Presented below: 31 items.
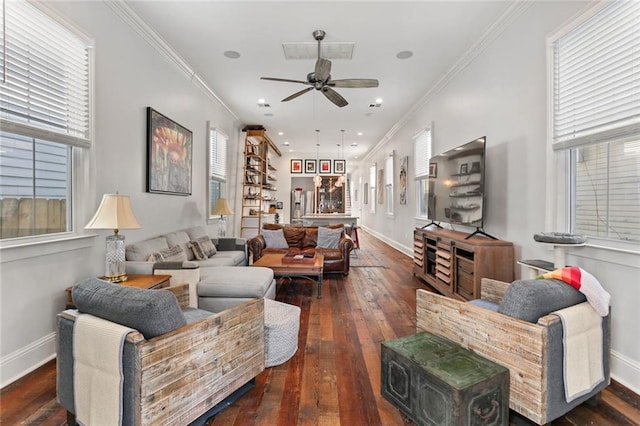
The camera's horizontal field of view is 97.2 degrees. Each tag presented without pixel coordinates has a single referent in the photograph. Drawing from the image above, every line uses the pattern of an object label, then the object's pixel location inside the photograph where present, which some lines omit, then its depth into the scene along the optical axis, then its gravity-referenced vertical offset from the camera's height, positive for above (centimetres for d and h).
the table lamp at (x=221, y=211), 548 +0
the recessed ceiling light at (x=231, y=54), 383 +217
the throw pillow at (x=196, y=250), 402 -56
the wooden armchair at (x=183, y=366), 120 -77
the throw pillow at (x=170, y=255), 307 -51
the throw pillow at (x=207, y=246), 420 -53
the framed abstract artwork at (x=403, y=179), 670 +83
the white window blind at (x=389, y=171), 811 +126
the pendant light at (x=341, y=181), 1091 +125
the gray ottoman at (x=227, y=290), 271 -76
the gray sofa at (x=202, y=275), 267 -66
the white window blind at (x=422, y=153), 543 +120
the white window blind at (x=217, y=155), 559 +118
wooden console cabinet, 288 -55
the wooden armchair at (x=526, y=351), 138 -73
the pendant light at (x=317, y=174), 1009 +152
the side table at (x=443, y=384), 131 -86
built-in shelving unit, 723 +85
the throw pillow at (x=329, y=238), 504 -46
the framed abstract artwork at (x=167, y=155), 351 +78
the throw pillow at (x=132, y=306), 125 -44
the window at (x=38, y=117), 197 +72
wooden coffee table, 364 -74
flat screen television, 317 +36
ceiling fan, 327 +161
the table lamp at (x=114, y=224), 233 -11
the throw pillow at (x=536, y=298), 144 -44
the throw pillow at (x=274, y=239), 503 -49
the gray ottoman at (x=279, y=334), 211 -94
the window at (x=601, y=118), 191 +73
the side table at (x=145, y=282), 229 -61
